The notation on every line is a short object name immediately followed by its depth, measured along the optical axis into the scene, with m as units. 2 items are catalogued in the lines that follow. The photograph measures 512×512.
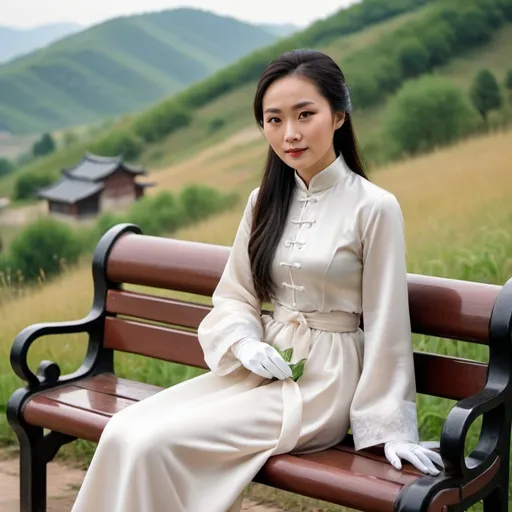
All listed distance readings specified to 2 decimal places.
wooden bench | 2.68
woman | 2.82
